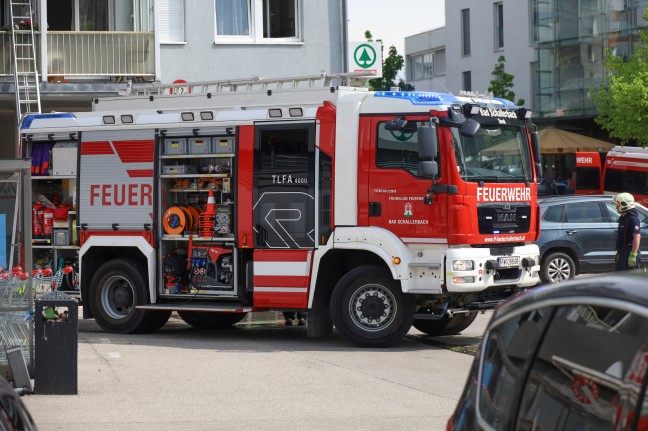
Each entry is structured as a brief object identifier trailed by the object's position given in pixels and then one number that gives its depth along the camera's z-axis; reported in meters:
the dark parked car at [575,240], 21.50
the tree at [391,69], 52.62
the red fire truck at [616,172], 33.78
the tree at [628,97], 37.25
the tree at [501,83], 46.75
